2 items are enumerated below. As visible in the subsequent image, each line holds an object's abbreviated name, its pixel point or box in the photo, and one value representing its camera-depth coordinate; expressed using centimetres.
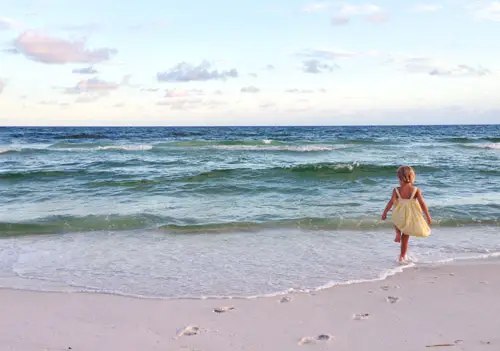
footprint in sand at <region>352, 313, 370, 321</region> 438
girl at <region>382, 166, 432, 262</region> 647
